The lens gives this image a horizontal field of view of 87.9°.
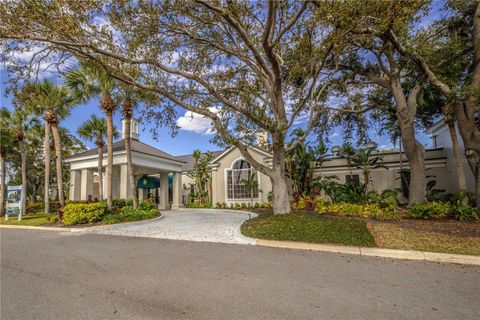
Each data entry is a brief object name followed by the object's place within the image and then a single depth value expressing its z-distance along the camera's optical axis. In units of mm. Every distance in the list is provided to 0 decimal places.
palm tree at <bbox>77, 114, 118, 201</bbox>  17188
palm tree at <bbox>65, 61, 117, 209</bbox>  12891
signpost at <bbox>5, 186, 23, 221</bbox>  15570
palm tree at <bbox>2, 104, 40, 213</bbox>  18234
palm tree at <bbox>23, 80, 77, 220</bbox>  14883
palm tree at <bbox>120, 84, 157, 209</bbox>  13276
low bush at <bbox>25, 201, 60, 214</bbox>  19734
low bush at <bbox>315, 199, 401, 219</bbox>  10336
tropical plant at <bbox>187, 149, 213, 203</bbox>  21438
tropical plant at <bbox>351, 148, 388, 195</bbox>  14090
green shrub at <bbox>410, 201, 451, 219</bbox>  10031
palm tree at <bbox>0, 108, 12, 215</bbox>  18031
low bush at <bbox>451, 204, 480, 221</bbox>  9320
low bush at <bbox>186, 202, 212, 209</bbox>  20661
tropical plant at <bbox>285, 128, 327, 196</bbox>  15734
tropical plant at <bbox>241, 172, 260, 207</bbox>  18406
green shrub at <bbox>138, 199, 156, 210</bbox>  14812
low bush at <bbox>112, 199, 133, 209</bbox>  15320
